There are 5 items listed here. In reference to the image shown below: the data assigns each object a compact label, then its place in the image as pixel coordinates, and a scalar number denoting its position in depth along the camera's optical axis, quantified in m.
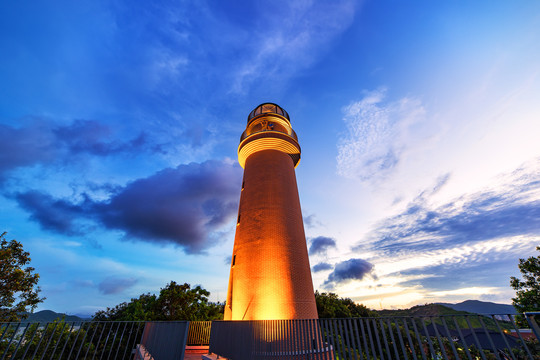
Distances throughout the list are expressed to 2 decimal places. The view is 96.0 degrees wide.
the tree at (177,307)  19.86
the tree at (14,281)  14.03
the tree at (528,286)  15.86
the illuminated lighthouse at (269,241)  11.55
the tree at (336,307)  25.23
